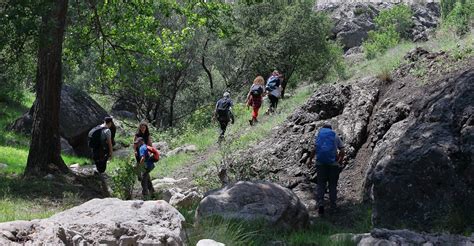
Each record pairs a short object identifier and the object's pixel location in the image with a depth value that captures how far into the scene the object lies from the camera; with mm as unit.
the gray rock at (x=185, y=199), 9281
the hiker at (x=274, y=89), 16828
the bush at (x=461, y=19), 15725
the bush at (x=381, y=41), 26484
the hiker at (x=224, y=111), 15312
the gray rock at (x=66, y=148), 17170
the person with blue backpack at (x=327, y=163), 9297
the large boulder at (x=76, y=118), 18016
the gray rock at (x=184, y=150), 17550
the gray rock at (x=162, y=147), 19638
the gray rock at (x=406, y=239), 6000
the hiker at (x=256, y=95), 16031
